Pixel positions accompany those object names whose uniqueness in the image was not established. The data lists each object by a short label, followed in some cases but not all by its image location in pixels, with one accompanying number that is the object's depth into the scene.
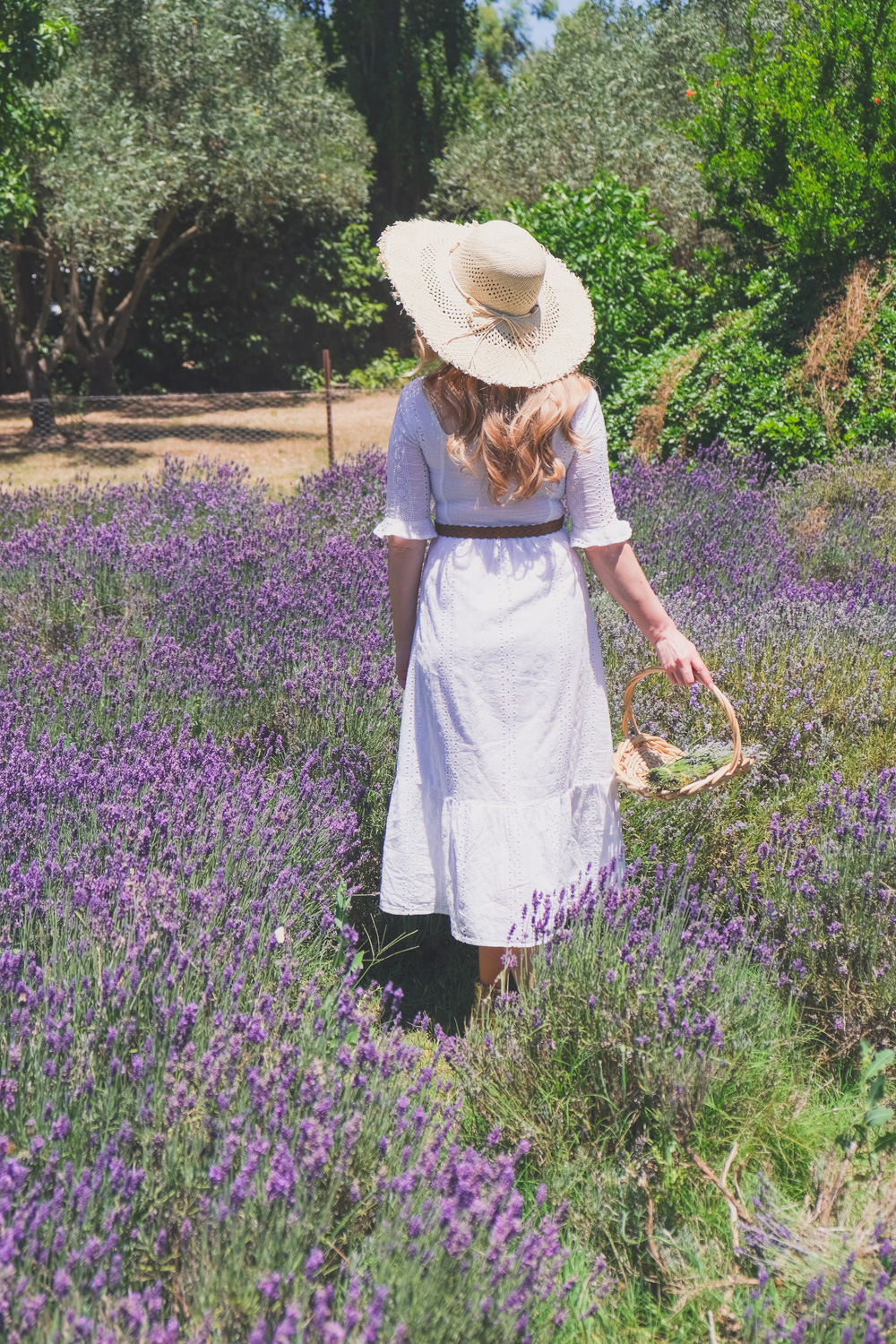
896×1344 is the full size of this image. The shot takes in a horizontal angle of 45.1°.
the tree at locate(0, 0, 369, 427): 12.47
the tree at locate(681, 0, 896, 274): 7.46
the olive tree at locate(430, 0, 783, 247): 16.38
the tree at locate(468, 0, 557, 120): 35.75
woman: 2.23
